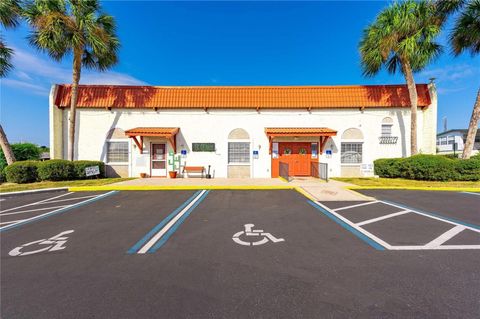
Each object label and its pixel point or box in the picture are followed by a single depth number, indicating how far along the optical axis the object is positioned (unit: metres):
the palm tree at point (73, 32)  10.56
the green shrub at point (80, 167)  11.38
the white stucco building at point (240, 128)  12.94
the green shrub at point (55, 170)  10.62
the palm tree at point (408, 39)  10.90
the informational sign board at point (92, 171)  11.50
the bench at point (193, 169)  12.63
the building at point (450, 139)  35.56
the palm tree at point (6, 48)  10.76
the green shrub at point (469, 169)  10.38
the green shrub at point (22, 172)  10.36
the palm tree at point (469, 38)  10.73
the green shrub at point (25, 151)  13.83
